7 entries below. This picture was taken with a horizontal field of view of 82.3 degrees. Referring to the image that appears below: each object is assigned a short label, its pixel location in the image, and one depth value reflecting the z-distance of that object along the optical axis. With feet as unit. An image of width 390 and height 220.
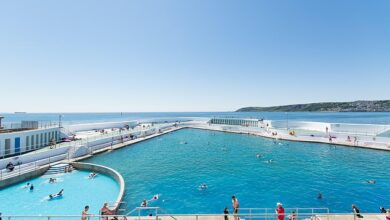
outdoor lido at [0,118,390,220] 49.47
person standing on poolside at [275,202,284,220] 32.49
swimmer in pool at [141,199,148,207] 47.64
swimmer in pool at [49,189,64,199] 52.00
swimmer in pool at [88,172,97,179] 66.97
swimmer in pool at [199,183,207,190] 59.57
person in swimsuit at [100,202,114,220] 35.06
